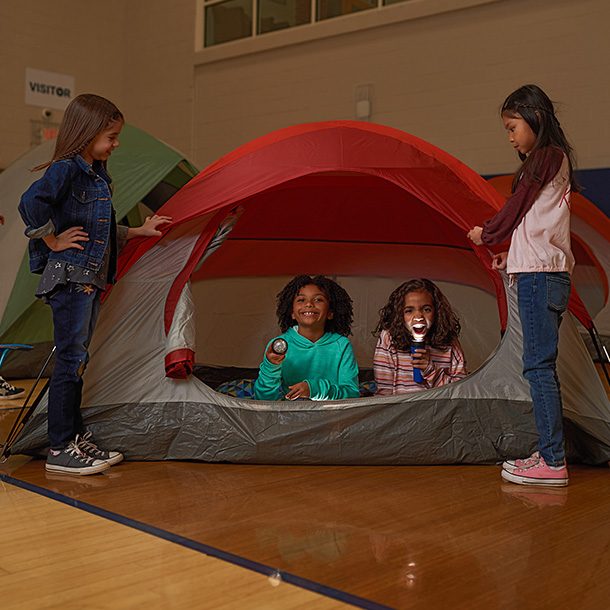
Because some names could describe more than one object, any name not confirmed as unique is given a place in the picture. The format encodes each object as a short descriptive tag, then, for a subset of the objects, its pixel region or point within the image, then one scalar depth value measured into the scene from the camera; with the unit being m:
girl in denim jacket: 2.14
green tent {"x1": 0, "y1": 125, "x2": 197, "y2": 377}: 3.87
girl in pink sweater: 2.06
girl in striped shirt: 2.58
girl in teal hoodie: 2.49
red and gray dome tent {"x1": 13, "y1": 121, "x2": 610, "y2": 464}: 2.27
